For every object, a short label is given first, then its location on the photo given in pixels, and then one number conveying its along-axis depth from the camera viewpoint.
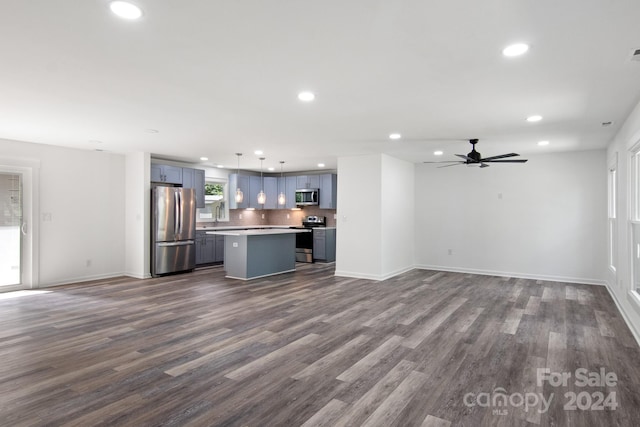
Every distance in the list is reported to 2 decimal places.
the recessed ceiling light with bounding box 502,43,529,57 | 2.44
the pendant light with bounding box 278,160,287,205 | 9.37
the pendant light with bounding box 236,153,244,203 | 7.87
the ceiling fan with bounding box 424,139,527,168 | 5.46
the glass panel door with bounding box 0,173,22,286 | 5.79
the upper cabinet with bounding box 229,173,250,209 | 9.56
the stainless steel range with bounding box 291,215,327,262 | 9.35
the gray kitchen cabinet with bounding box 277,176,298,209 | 10.05
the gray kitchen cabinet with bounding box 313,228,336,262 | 9.15
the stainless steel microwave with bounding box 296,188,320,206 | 9.63
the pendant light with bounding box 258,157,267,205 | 8.39
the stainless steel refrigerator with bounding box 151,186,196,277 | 7.10
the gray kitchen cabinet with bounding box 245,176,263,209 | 10.02
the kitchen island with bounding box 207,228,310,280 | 6.88
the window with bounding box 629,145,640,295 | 3.96
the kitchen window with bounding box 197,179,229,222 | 9.20
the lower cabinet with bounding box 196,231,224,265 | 8.30
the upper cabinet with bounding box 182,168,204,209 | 8.05
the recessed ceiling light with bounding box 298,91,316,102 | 3.47
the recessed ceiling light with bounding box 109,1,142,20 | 1.99
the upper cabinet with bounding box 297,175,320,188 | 9.71
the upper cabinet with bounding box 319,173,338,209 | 9.45
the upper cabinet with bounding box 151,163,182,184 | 7.43
